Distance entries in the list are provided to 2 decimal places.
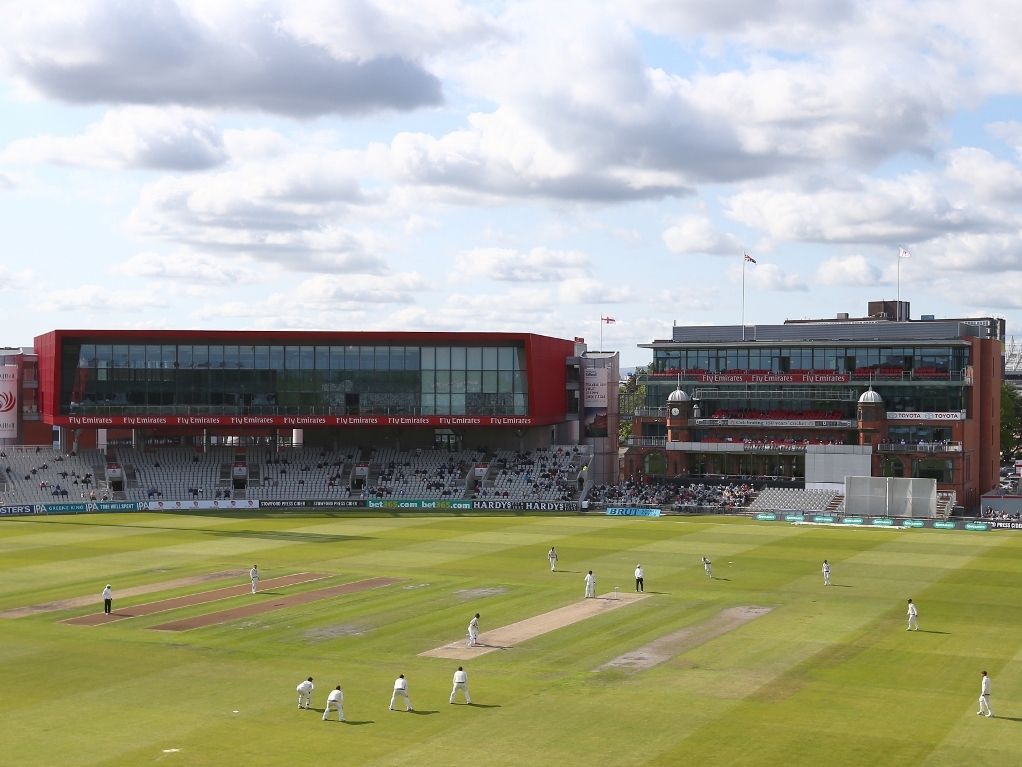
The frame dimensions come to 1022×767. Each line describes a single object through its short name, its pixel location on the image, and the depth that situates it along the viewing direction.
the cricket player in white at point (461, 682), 31.95
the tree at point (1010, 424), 123.94
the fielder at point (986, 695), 31.17
